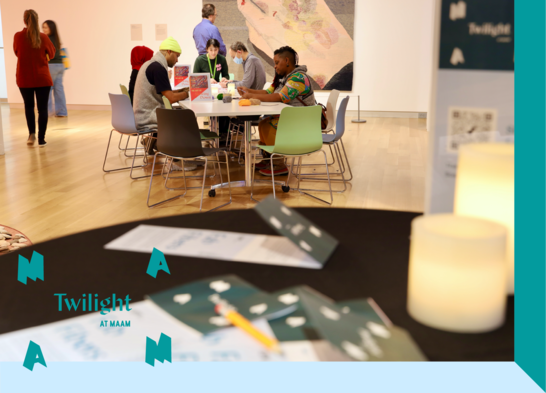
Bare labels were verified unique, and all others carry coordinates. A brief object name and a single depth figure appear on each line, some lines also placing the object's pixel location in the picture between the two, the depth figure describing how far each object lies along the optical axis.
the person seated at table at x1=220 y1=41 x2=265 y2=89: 5.95
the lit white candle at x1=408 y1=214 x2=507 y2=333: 0.63
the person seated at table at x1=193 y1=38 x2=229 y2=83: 6.34
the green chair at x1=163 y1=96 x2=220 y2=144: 4.77
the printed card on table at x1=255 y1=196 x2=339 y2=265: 0.90
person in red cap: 5.80
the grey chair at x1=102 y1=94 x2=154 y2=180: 4.97
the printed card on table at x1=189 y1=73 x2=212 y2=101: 5.08
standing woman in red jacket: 6.25
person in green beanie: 4.96
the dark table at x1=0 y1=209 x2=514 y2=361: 0.67
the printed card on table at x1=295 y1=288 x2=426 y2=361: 0.59
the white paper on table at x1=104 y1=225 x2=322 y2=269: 0.91
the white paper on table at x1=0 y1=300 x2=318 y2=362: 0.64
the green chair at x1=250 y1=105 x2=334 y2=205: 3.83
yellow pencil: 0.64
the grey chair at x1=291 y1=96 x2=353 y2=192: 4.51
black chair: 3.76
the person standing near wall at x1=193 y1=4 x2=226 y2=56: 7.03
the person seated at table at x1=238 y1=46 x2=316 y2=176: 4.72
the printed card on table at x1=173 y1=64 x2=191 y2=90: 5.52
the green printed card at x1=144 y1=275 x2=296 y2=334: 0.70
